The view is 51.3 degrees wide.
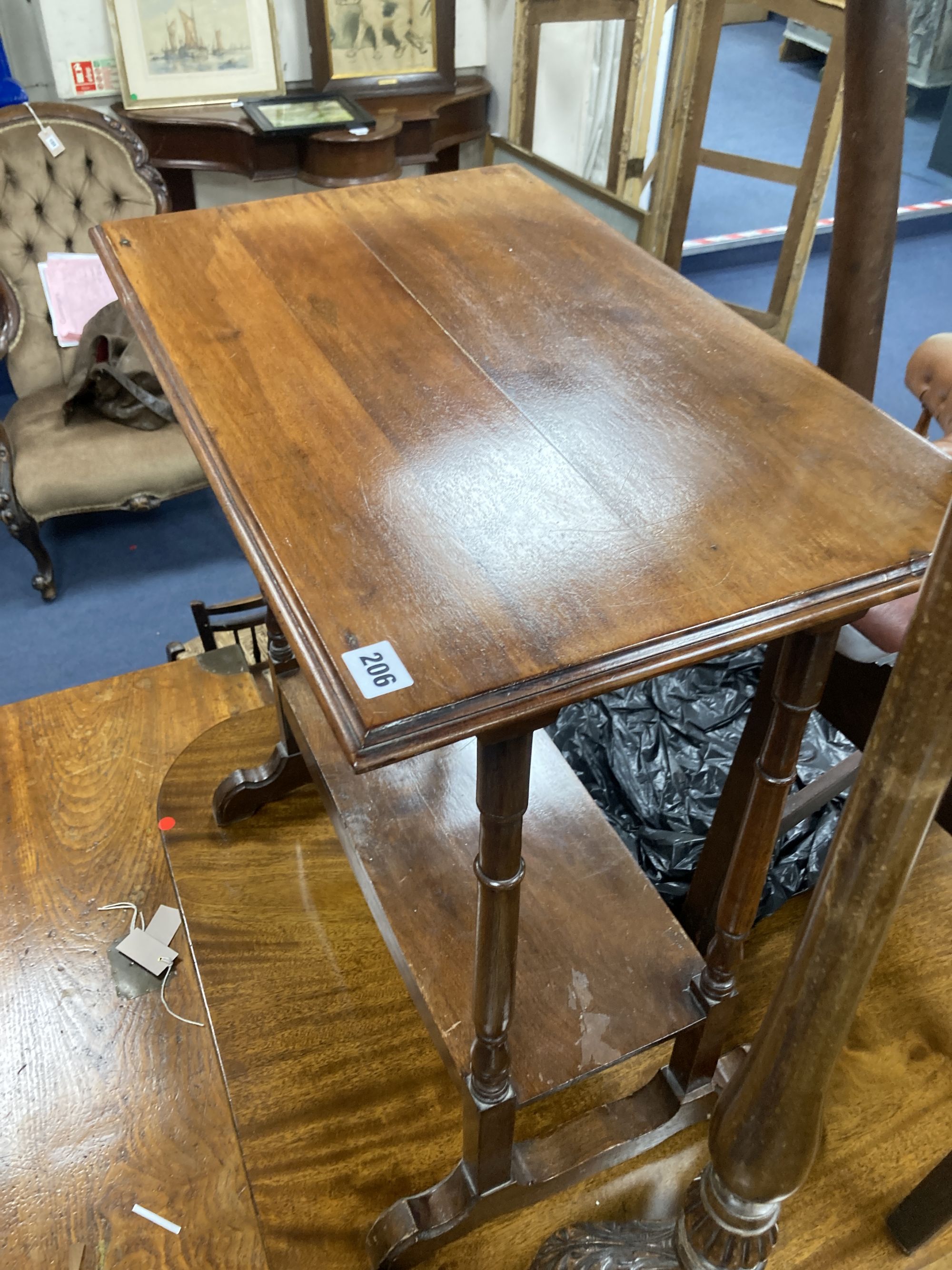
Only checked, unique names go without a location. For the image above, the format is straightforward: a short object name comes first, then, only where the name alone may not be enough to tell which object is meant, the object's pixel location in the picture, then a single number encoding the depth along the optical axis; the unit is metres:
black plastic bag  1.57
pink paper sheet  2.66
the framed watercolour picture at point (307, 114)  2.80
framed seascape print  2.77
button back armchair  2.47
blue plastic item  2.64
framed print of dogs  2.96
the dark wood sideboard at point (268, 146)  2.86
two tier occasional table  0.63
